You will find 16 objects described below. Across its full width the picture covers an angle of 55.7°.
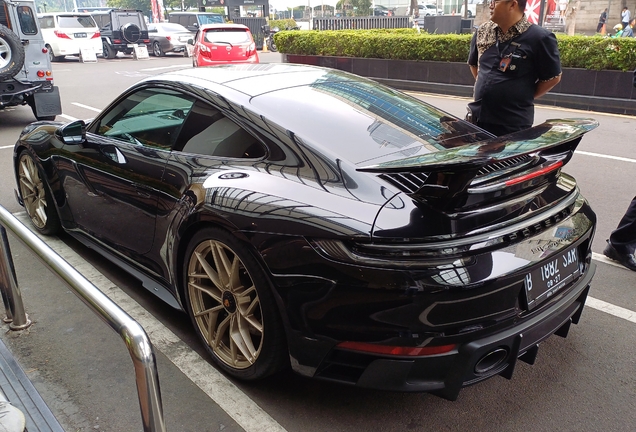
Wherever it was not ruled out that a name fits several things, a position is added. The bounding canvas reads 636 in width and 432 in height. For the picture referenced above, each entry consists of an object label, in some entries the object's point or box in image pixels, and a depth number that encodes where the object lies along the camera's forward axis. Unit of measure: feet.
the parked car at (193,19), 103.26
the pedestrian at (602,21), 100.27
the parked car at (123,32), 92.02
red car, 51.93
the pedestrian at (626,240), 13.91
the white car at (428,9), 177.62
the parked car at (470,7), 187.21
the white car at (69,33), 82.02
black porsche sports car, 7.52
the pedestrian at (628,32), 62.08
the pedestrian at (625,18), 81.82
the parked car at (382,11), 181.25
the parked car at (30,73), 32.55
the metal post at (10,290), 10.51
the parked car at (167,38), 92.48
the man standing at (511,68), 12.83
